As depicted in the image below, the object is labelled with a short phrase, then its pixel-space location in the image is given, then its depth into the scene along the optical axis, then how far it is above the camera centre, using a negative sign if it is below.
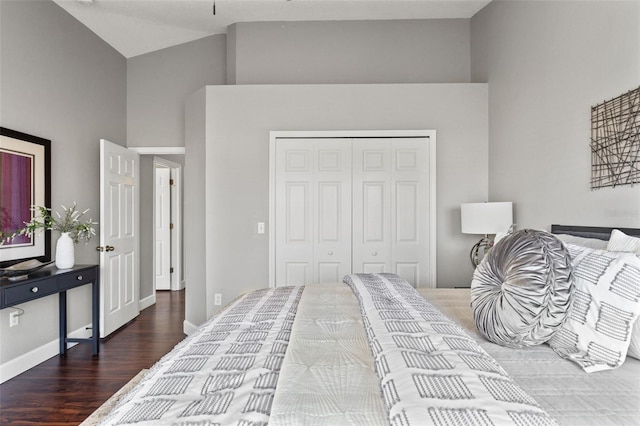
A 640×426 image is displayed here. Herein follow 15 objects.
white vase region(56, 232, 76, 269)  3.09 -0.33
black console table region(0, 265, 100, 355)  2.47 -0.54
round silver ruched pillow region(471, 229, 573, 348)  1.28 -0.28
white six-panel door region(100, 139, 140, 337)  3.67 -0.24
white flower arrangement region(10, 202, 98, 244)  2.89 -0.09
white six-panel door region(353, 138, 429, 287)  3.58 +0.05
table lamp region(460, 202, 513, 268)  2.89 -0.04
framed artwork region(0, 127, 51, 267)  2.74 +0.19
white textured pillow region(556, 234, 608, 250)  1.73 -0.14
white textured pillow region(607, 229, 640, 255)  1.47 -0.13
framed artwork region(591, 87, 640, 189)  1.85 +0.37
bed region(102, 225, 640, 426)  0.86 -0.45
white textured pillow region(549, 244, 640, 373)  1.22 -0.33
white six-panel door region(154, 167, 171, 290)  5.95 -0.27
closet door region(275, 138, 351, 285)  3.59 +0.02
